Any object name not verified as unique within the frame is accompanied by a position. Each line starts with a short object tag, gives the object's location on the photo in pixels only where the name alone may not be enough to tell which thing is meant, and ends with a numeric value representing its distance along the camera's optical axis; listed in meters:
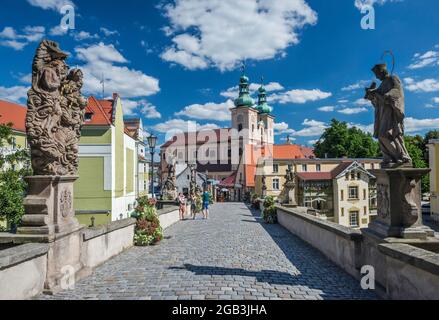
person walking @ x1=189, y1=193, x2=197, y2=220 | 20.95
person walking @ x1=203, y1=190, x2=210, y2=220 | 19.48
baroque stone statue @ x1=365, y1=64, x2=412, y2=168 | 5.20
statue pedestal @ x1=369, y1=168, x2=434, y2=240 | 4.98
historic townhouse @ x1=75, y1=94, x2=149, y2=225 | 29.38
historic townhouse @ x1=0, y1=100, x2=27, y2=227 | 28.53
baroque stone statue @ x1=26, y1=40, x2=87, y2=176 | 5.37
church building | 67.25
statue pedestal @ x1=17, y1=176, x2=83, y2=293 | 5.19
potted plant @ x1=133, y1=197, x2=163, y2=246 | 9.82
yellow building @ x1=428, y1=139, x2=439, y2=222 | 35.44
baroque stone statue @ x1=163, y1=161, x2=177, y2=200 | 21.48
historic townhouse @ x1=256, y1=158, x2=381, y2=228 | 49.53
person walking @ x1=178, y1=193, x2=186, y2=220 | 19.21
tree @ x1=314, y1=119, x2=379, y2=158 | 58.84
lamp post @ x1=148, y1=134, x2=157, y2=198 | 15.77
